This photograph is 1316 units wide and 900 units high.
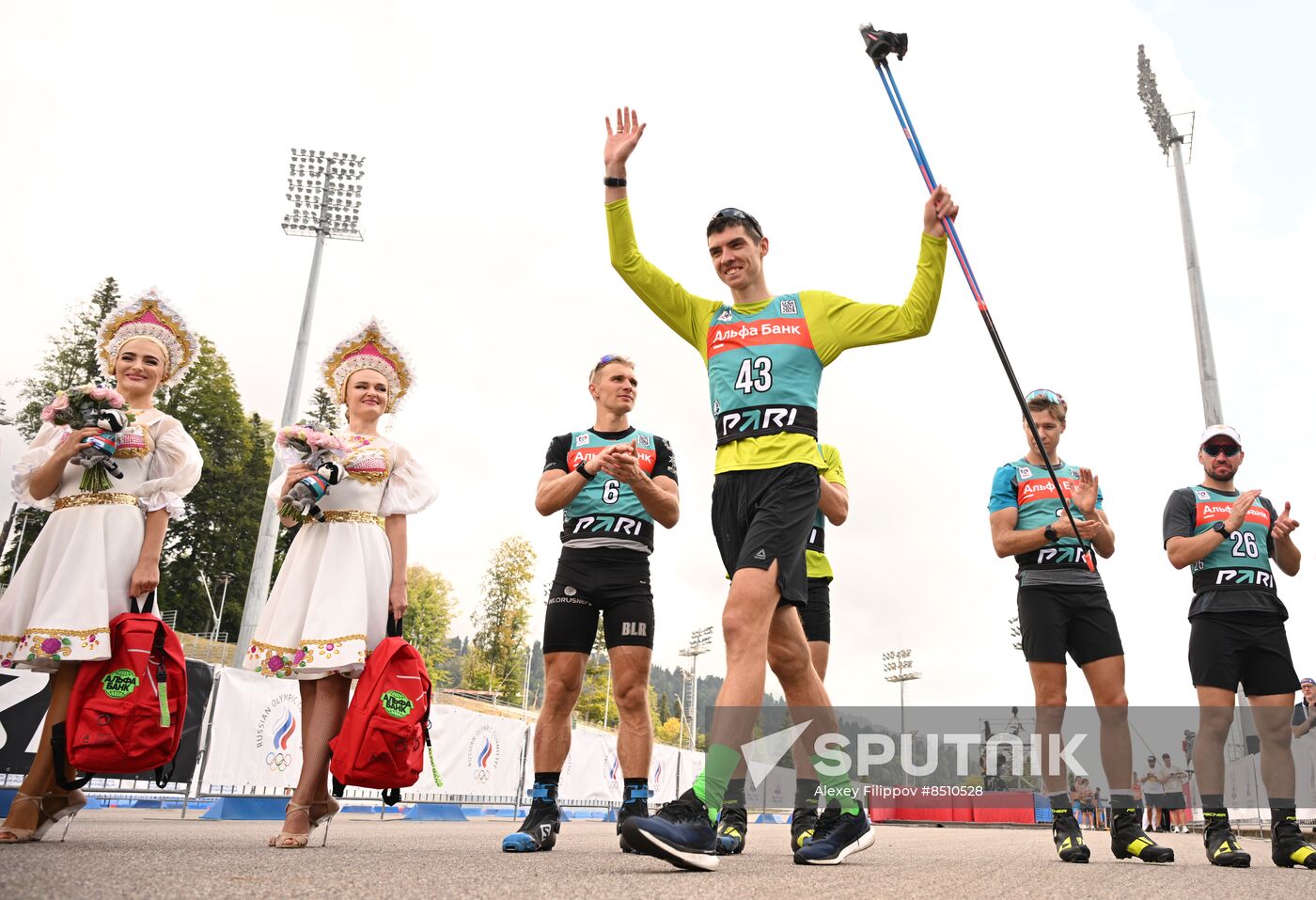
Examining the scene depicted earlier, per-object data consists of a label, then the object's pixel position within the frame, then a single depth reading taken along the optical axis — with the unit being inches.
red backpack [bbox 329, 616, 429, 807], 152.5
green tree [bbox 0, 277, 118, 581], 1786.4
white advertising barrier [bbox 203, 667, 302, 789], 374.9
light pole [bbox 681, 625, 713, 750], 2647.6
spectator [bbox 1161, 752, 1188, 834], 716.4
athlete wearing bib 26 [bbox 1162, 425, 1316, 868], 200.8
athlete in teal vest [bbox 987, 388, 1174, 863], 189.9
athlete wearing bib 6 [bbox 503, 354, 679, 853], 182.9
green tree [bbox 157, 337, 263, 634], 1902.1
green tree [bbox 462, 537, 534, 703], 2123.5
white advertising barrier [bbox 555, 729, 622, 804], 609.6
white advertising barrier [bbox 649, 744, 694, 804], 800.3
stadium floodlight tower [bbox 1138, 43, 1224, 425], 618.2
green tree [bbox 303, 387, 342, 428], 2450.8
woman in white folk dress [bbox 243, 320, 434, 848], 161.9
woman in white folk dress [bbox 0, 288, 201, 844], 149.1
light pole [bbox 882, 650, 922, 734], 2561.5
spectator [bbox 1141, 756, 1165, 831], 761.7
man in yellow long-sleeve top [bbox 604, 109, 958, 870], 135.5
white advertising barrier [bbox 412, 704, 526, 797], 494.0
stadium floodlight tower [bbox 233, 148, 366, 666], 1120.2
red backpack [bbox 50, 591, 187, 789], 144.0
